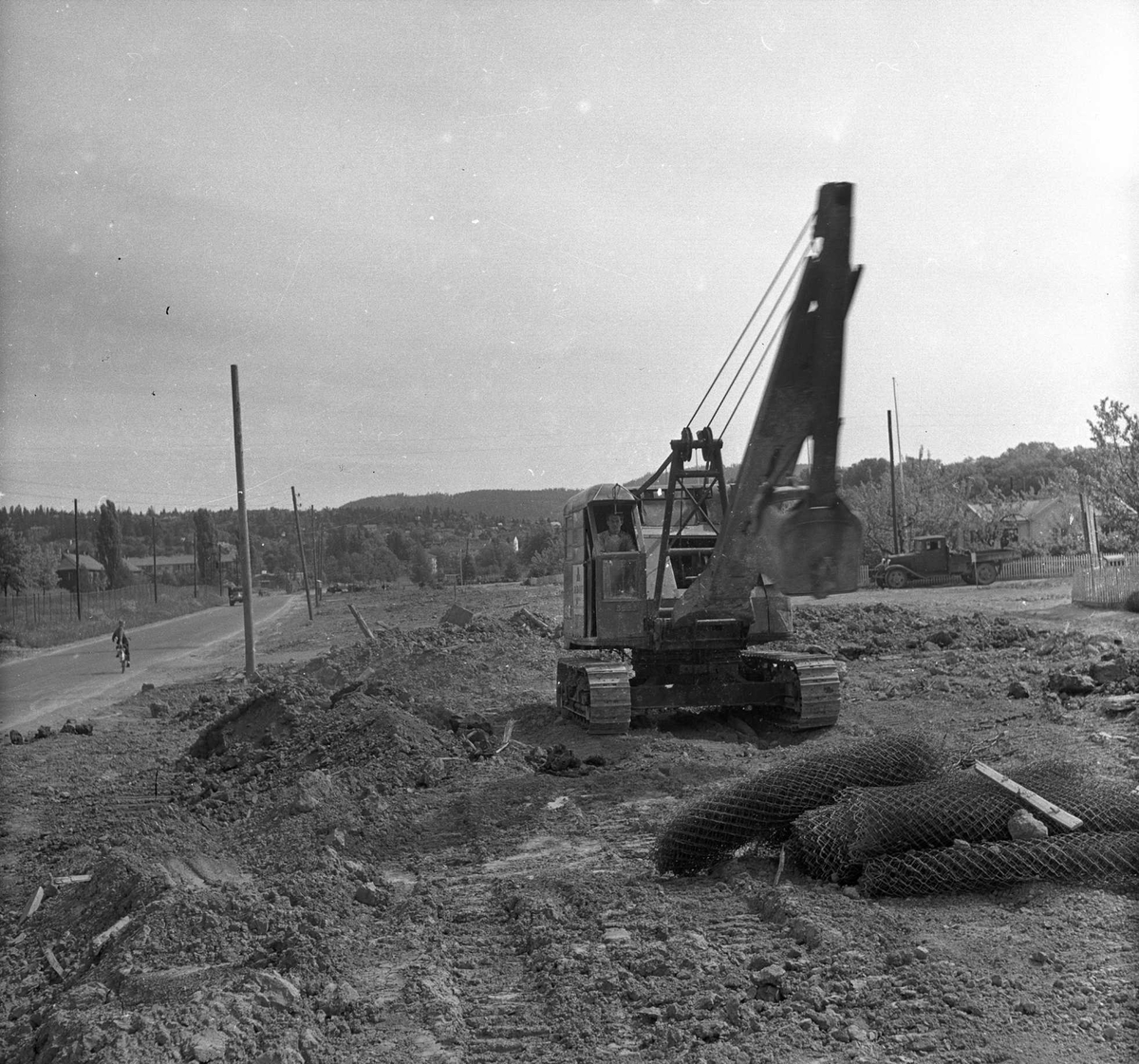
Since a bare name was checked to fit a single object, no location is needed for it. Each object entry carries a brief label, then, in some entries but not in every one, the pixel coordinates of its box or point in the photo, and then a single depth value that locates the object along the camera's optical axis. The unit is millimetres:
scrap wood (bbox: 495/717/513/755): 11103
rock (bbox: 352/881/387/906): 6367
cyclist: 27745
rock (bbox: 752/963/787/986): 4684
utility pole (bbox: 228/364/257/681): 23188
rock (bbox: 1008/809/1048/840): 6102
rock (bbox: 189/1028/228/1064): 4059
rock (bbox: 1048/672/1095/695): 13148
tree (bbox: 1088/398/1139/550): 29266
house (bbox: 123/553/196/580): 129175
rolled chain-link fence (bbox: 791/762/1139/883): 6141
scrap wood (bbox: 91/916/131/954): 5715
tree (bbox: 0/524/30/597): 55375
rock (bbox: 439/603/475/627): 32188
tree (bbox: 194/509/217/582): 120938
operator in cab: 11781
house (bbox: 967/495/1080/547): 55875
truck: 41594
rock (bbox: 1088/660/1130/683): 13523
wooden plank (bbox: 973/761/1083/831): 6133
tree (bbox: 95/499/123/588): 105062
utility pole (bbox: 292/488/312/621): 55719
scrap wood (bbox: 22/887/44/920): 6859
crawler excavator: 10602
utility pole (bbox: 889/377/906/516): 58497
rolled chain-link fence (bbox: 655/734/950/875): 6648
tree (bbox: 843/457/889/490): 89375
